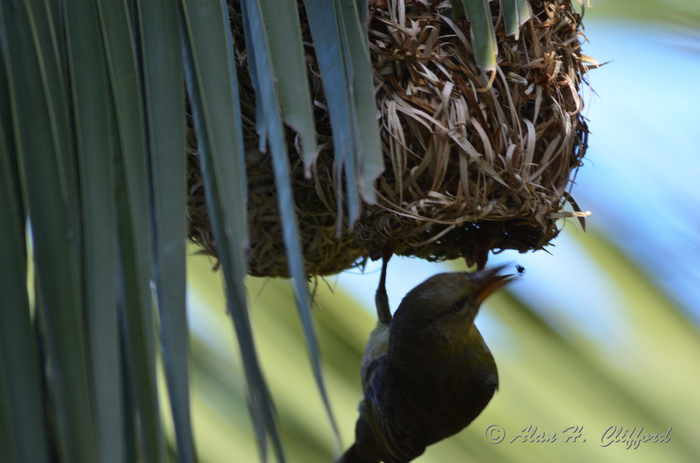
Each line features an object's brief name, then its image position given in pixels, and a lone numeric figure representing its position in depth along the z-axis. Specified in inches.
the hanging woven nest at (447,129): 135.9
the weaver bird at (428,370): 137.2
